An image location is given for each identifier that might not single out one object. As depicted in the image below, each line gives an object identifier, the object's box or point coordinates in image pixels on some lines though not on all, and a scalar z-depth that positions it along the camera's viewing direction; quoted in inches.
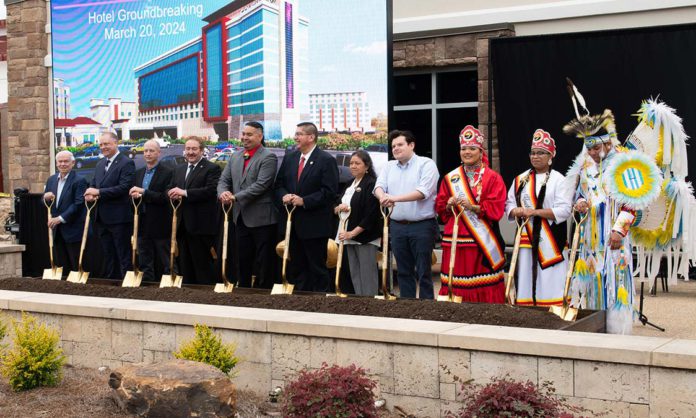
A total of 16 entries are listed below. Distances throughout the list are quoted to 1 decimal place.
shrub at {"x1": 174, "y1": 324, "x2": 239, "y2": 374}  249.1
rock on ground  225.6
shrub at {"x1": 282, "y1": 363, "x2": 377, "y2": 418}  208.7
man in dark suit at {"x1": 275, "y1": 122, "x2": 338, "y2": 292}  366.9
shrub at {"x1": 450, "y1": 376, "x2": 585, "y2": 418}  193.9
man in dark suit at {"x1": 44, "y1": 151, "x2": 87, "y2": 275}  426.6
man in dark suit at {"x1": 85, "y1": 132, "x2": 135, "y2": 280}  416.8
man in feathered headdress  291.7
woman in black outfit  360.5
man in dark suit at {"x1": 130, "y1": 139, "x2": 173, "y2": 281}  408.2
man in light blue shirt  340.2
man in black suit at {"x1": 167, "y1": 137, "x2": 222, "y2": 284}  394.3
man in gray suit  374.0
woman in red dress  315.0
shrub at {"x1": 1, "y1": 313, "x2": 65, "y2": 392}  266.4
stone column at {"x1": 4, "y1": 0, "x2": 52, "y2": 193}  597.9
